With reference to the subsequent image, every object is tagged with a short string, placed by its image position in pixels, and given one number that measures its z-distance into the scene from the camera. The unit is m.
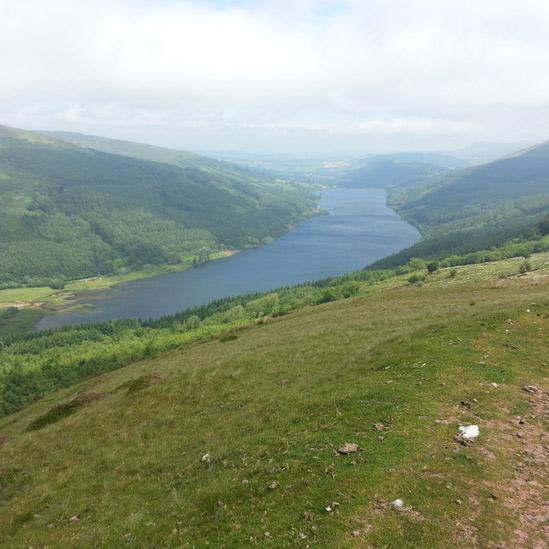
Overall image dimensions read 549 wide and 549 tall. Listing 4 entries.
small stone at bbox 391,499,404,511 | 13.80
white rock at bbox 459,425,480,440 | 17.69
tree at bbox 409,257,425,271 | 173.50
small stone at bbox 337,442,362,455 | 17.39
